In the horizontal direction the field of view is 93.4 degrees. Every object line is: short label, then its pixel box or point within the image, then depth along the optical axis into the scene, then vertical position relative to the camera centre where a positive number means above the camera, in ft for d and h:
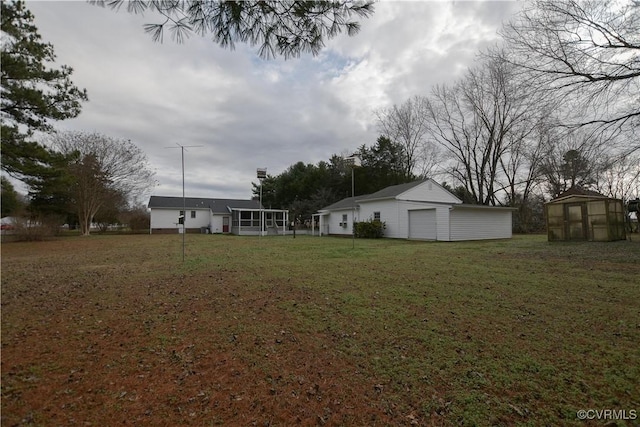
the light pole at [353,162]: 46.42 +10.04
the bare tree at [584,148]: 30.42 +7.88
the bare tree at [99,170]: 73.51 +15.73
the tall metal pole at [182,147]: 30.99 +8.43
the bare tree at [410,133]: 102.89 +32.03
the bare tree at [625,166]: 30.57 +5.68
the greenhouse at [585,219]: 44.93 +0.19
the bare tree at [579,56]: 26.91 +15.53
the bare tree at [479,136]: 82.28 +25.93
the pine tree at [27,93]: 29.66 +16.39
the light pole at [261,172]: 54.13 +9.93
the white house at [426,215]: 58.18 +1.91
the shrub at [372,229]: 68.46 -0.94
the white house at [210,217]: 98.53 +3.75
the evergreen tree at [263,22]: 11.07 +8.37
